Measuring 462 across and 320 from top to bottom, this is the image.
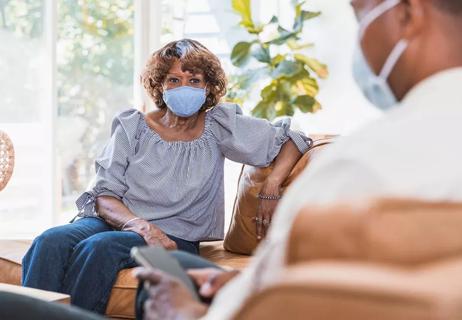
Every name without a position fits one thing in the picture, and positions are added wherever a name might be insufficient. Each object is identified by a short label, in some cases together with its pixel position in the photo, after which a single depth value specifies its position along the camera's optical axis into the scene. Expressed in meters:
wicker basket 3.21
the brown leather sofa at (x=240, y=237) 2.61
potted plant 4.75
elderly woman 2.67
